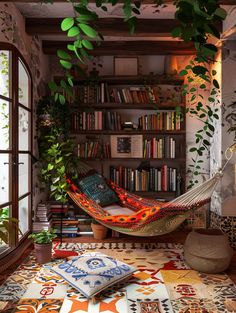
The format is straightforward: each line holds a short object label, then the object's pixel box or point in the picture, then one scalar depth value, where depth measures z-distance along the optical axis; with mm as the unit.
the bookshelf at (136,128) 3725
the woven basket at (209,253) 2398
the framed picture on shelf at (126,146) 3785
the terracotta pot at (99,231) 3428
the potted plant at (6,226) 1427
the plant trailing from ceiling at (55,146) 3154
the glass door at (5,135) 2617
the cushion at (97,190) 3325
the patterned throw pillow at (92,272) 2051
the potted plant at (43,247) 2630
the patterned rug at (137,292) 1921
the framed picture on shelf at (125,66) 3861
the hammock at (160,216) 2453
